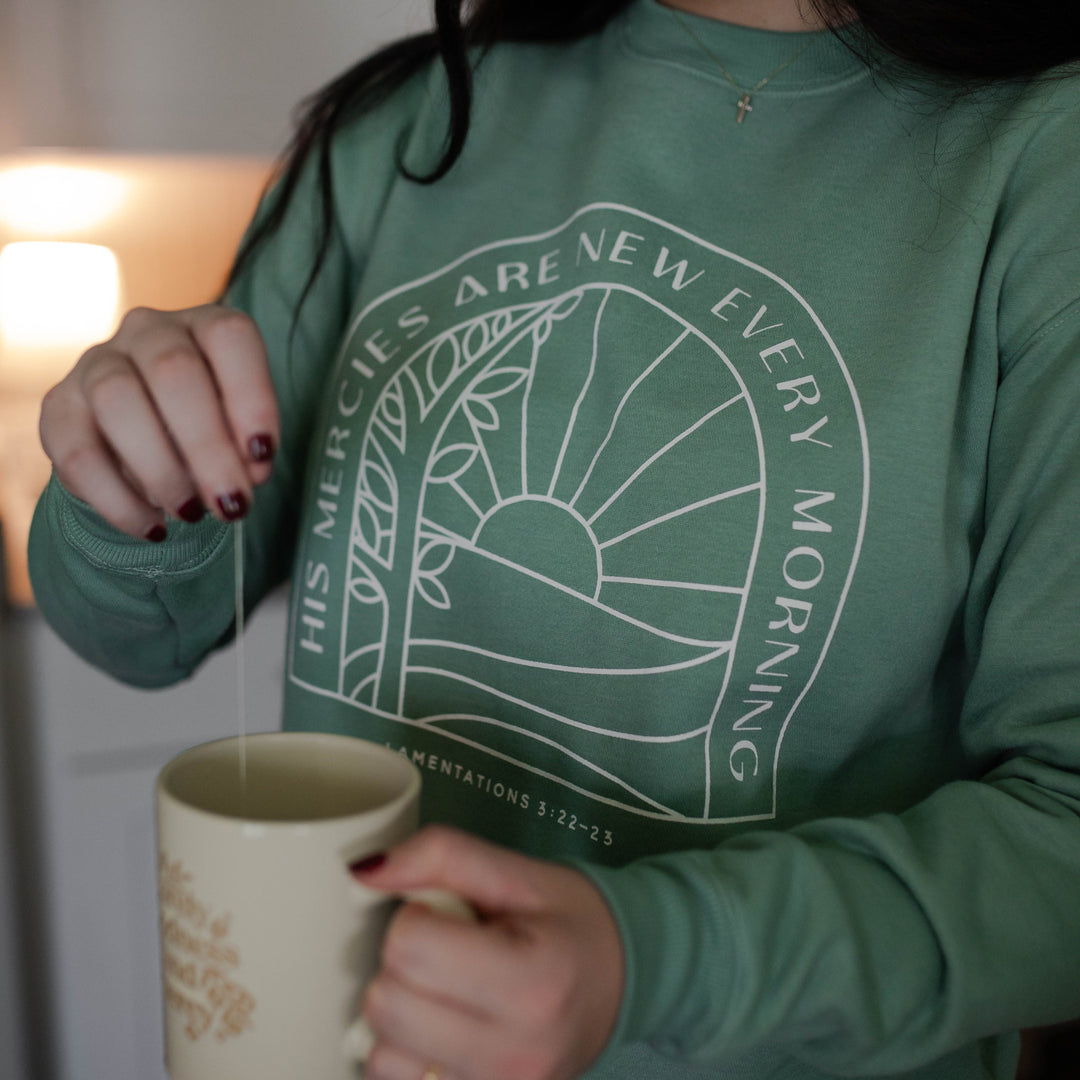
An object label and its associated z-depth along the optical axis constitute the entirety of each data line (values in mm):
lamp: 1449
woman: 398
